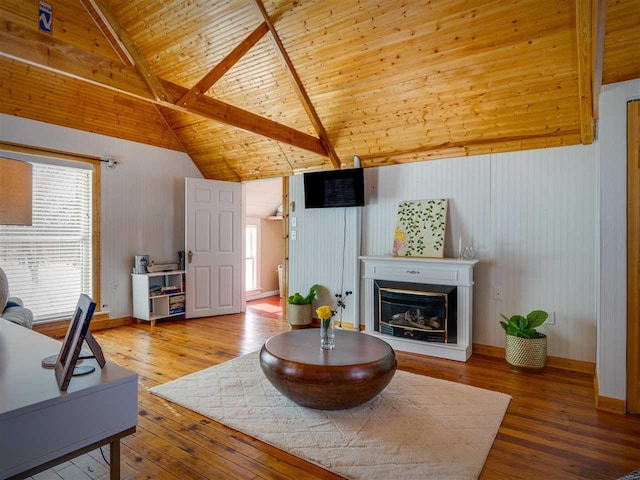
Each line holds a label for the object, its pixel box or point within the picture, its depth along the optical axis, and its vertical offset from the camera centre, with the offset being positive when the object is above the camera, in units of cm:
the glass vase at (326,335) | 287 -76
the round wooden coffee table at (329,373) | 243 -91
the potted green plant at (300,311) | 509 -101
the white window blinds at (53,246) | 432 -10
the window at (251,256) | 755 -39
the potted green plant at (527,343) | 346 -100
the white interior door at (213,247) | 564 -14
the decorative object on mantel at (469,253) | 400 -17
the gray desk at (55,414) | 111 -57
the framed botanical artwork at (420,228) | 426 +11
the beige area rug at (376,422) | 206 -125
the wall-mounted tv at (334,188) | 471 +65
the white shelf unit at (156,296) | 524 -84
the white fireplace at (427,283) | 384 -51
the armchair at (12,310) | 271 -60
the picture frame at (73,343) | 126 -37
